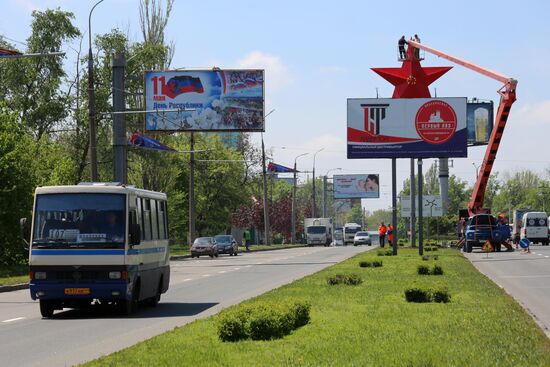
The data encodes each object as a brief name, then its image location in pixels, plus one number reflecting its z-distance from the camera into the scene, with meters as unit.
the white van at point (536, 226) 89.06
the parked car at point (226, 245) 71.00
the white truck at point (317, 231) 113.88
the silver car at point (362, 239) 118.19
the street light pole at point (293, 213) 114.24
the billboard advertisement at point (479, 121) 108.81
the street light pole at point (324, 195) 141.38
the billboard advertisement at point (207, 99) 57.06
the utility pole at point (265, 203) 96.59
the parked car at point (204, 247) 65.56
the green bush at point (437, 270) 30.77
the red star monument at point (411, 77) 59.53
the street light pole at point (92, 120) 38.66
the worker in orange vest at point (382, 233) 74.86
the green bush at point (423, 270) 31.00
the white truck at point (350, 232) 132.38
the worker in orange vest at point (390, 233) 72.11
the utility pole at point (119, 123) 47.78
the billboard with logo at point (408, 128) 56.97
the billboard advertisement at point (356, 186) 146.88
